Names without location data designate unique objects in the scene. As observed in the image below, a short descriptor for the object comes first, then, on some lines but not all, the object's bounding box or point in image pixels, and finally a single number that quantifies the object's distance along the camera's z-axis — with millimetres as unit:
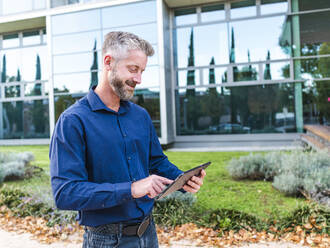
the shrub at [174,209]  3930
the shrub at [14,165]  7215
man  1148
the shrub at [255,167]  5920
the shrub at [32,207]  4105
